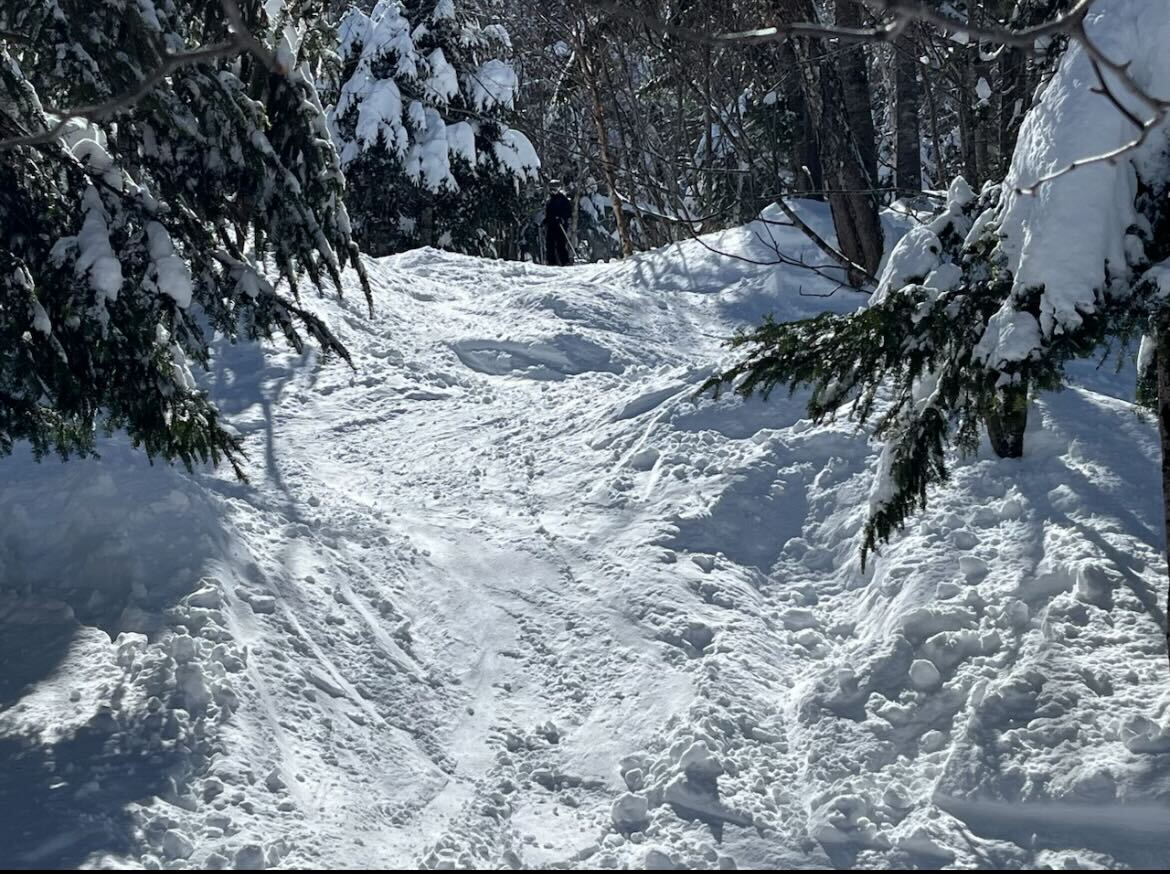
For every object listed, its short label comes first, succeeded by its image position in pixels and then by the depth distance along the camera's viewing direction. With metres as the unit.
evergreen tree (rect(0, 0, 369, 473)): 4.97
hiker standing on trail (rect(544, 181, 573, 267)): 17.39
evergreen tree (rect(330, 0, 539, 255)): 19.36
